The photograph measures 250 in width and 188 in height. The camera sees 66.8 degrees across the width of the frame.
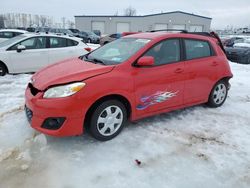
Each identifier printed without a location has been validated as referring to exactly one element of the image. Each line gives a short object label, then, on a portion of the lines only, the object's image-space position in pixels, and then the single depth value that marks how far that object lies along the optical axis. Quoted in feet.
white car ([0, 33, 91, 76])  18.78
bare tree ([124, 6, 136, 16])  223.33
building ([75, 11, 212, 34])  108.75
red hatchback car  8.19
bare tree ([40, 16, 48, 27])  220.03
